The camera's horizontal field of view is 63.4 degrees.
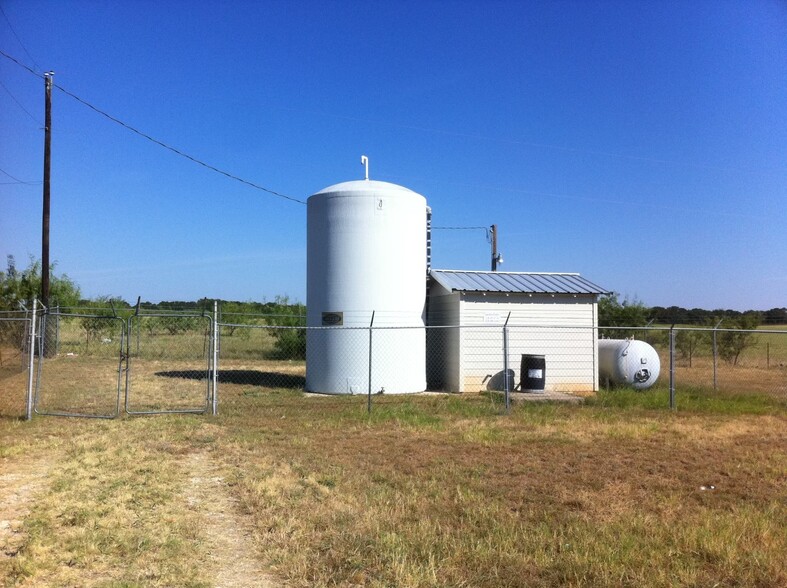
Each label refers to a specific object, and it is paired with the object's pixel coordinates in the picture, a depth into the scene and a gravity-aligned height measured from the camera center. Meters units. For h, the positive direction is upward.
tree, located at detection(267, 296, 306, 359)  26.42 -0.70
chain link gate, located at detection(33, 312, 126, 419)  12.20 -1.37
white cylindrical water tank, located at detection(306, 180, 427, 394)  15.17 +0.93
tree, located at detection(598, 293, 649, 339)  27.73 +0.56
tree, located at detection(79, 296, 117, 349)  29.95 +0.11
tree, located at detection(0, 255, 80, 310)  25.66 +1.65
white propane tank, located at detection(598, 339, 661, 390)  17.16 -0.99
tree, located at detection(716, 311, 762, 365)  27.06 -0.49
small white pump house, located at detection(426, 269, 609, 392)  16.17 -0.10
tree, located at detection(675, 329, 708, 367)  31.66 -0.73
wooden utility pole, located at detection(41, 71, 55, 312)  23.56 +4.22
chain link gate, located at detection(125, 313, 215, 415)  12.77 -1.41
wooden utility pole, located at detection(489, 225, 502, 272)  30.02 +4.32
